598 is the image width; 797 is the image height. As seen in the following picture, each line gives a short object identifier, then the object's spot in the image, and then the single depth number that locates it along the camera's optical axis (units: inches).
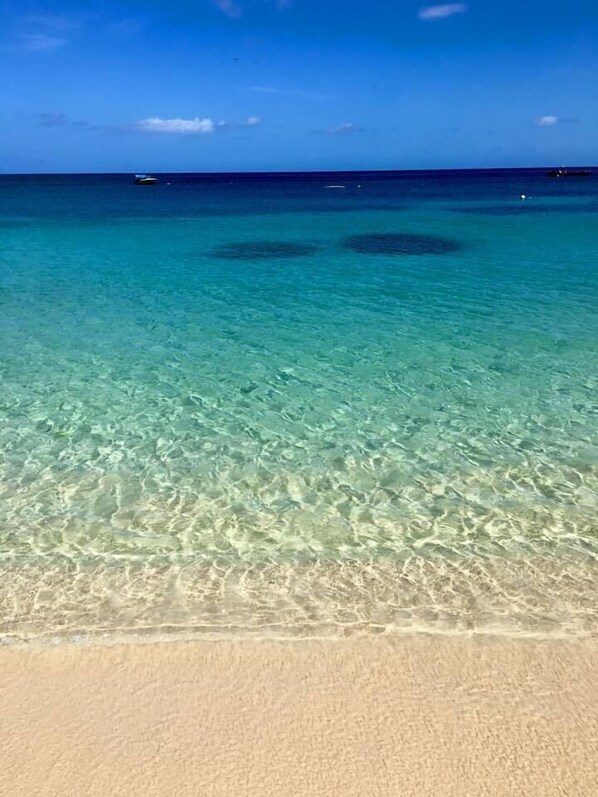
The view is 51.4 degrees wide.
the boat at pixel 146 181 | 4246.1
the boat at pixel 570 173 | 4672.7
